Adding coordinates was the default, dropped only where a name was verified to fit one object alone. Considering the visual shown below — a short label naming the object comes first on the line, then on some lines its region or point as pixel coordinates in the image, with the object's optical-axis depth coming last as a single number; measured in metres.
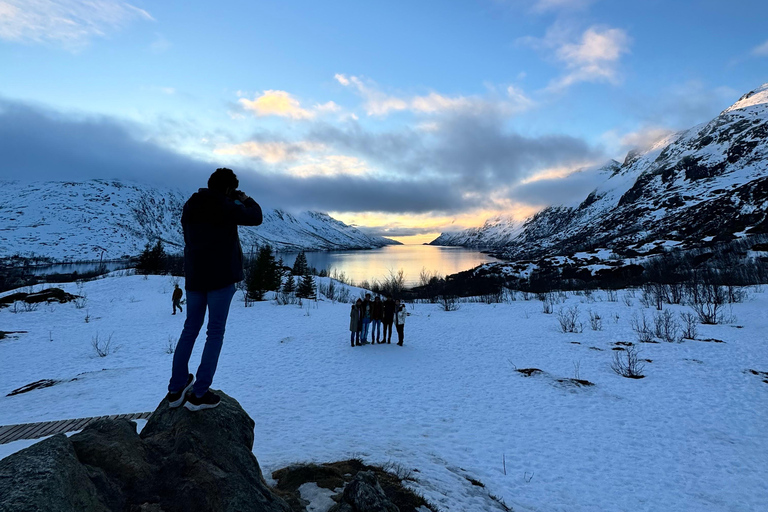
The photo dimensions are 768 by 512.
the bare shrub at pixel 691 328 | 15.32
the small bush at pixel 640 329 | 15.46
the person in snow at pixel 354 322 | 14.95
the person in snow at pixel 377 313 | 15.81
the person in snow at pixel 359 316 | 15.09
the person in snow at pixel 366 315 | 15.38
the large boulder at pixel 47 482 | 1.68
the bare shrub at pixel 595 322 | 18.88
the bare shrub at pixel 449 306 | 30.59
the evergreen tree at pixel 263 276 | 29.48
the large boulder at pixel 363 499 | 3.20
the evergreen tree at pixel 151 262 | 41.47
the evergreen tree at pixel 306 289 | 33.03
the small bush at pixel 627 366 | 10.94
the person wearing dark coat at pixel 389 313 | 15.74
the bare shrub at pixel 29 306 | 21.14
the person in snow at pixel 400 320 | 15.38
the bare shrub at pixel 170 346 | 13.77
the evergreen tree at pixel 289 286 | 32.05
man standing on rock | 3.21
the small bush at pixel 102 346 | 13.59
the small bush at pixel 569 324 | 18.73
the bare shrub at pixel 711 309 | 17.96
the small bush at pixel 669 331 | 15.06
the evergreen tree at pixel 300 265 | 46.60
